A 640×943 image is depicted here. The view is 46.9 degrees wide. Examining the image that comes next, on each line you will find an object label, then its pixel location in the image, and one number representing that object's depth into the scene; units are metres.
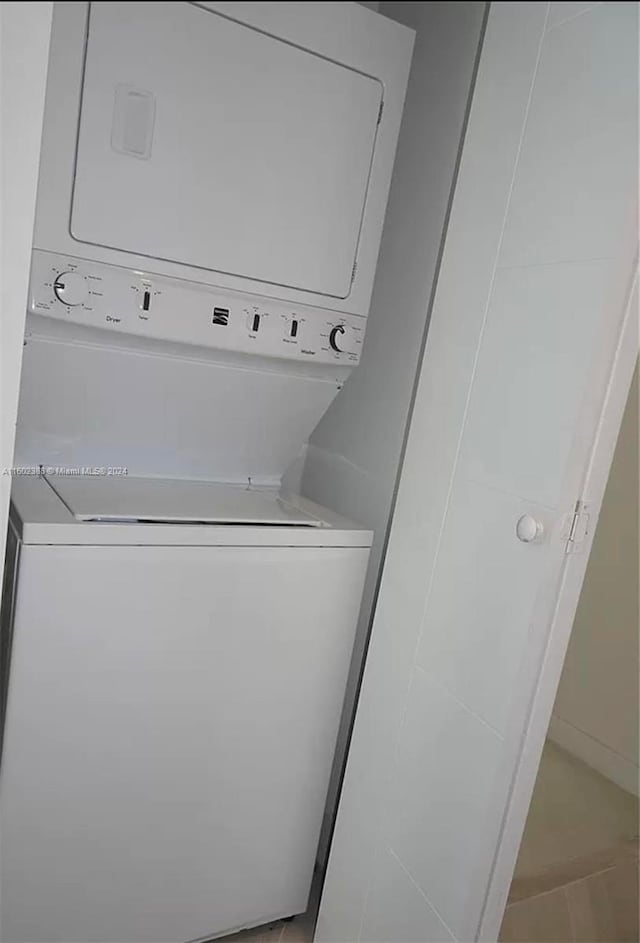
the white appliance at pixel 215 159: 0.83
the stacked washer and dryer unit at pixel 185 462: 0.90
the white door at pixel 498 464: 0.98
